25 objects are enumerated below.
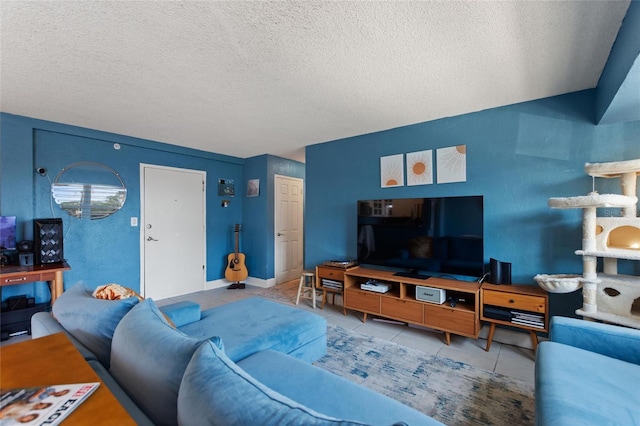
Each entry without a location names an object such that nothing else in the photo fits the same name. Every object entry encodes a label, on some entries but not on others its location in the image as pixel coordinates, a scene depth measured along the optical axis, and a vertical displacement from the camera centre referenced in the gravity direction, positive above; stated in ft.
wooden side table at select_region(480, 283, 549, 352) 7.34 -2.55
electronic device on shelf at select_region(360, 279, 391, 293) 9.79 -2.70
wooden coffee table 2.24 -1.66
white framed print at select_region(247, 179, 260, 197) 16.15 +1.58
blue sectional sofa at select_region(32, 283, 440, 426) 2.17 -1.80
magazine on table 2.10 -1.58
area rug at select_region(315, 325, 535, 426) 5.51 -4.07
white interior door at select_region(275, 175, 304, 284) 16.30 -0.92
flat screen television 8.66 -0.81
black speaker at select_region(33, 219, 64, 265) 9.51 -0.91
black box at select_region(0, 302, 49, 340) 8.81 -3.49
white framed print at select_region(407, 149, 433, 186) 10.36 +1.75
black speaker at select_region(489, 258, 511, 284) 8.37 -1.86
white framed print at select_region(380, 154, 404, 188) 11.09 +1.75
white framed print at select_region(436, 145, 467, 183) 9.68 +1.77
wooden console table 8.20 -1.86
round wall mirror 10.65 +1.01
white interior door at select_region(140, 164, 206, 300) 12.91 -0.86
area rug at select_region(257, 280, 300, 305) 13.28 -4.18
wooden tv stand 8.15 -3.04
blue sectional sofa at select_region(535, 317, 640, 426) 3.56 -2.61
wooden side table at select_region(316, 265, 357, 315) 11.14 -2.66
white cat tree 6.29 -0.97
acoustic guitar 15.51 -3.19
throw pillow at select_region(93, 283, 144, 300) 4.97 -1.45
